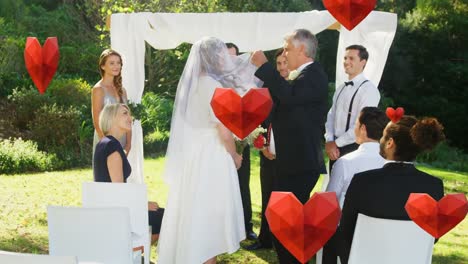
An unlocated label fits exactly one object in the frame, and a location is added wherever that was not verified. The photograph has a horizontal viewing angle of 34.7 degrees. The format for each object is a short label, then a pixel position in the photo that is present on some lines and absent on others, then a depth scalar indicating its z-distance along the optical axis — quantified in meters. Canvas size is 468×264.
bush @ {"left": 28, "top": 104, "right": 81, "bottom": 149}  13.51
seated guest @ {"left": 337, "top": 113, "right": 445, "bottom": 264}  3.88
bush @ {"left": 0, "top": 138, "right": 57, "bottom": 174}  12.05
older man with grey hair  5.07
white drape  7.86
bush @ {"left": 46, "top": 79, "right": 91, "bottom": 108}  15.10
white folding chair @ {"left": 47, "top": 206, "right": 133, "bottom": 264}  4.12
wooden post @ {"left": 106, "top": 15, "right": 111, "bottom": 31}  8.34
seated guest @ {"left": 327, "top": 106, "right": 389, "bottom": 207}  4.94
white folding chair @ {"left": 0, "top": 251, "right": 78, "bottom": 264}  3.04
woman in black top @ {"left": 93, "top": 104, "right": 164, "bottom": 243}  5.06
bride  5.37
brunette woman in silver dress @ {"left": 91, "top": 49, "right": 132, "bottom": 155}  7.20
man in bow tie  6.54
